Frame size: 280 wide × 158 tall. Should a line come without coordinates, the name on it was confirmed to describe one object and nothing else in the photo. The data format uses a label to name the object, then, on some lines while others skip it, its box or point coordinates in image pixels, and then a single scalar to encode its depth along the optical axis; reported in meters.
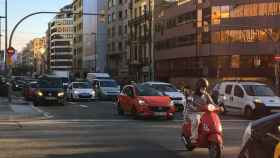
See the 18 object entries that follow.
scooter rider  12.48
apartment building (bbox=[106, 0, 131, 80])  113.00
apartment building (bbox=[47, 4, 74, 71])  194.62
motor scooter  11.84
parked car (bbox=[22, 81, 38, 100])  40.66
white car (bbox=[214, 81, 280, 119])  27.09
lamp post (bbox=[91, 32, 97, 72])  123.00
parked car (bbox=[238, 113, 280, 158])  7.41
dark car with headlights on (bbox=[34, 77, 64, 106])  37.72
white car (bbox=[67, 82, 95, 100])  47.16
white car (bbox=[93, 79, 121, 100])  49.91
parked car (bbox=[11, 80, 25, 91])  75.01
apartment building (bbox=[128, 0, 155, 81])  96.38
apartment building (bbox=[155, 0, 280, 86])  72.75
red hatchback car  24.58
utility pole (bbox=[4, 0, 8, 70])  45.96
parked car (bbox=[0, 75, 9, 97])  51.52
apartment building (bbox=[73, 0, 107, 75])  131.25
